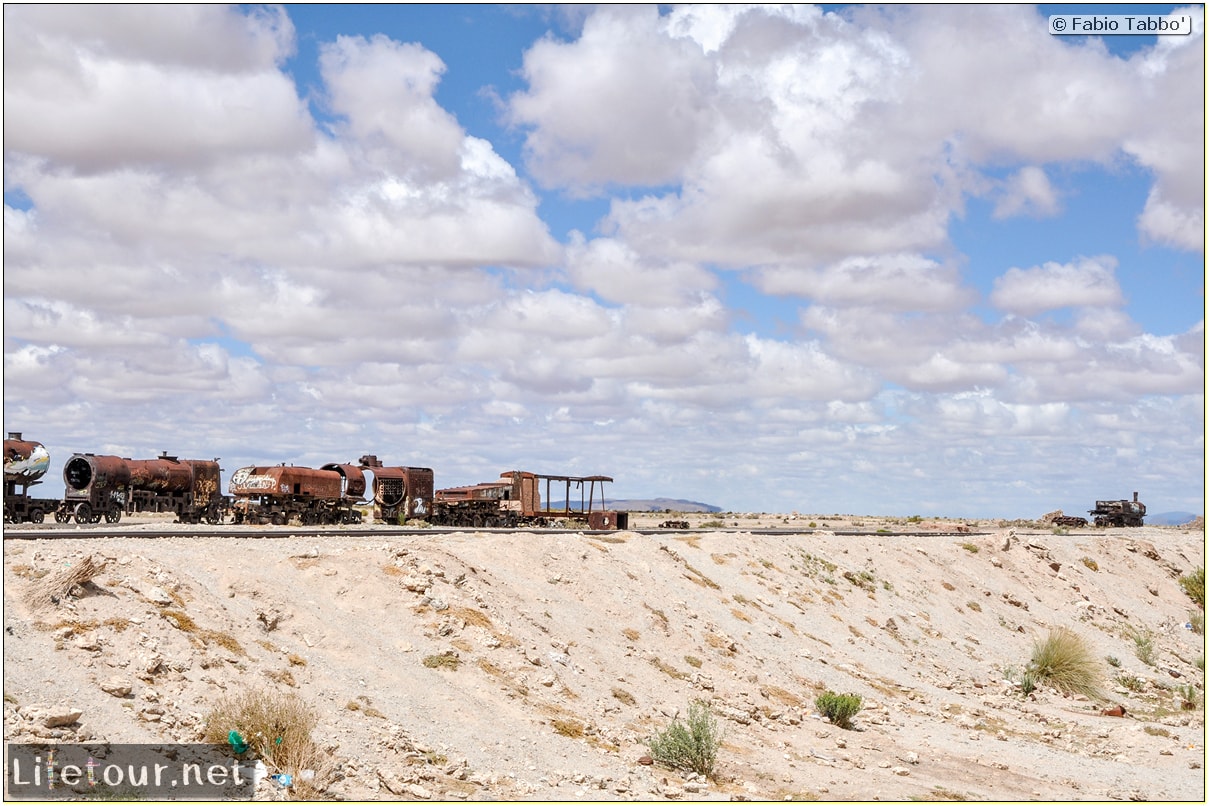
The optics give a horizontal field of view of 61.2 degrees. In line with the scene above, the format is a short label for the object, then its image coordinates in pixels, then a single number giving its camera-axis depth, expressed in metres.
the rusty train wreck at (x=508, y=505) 54.16
